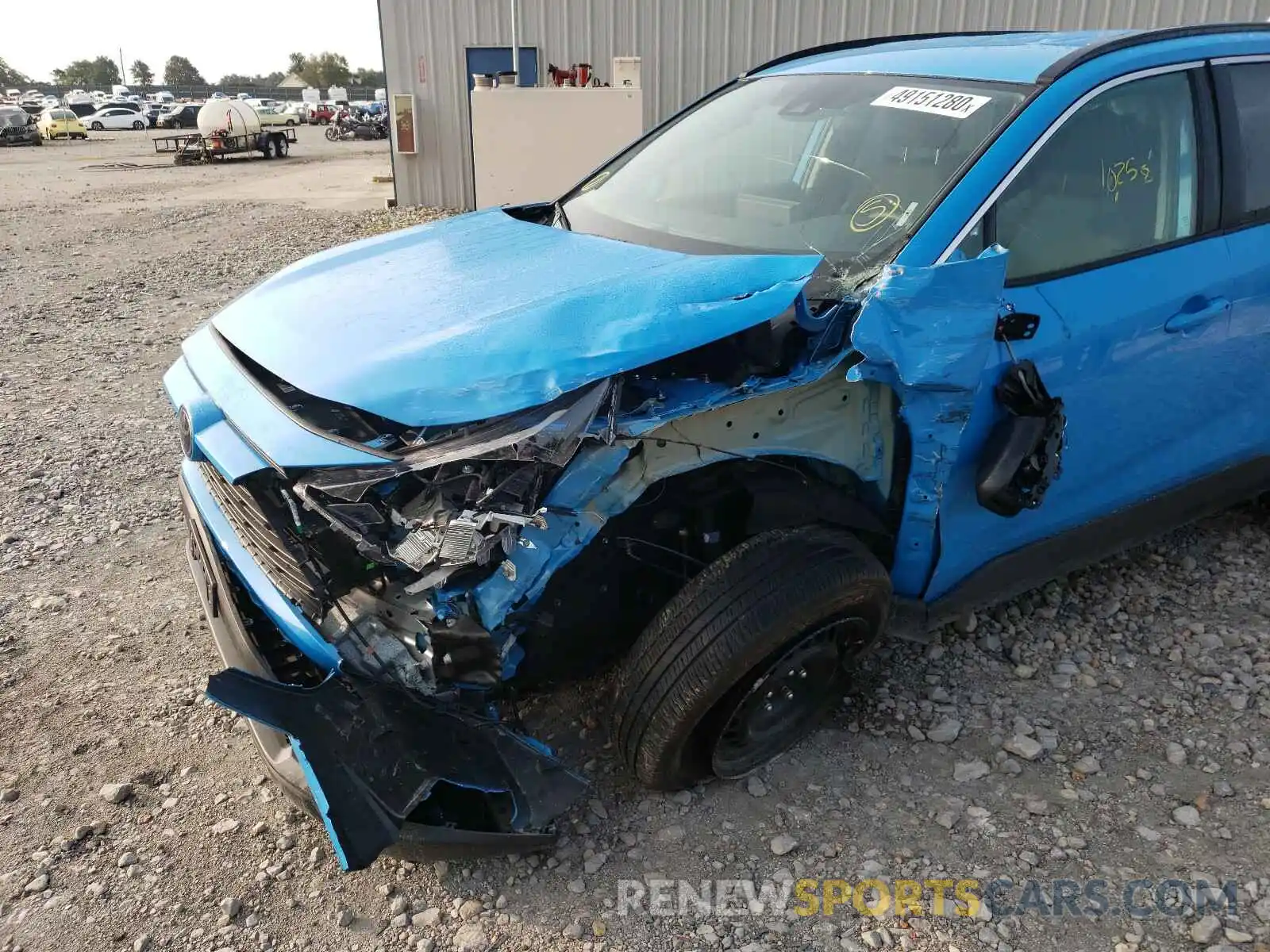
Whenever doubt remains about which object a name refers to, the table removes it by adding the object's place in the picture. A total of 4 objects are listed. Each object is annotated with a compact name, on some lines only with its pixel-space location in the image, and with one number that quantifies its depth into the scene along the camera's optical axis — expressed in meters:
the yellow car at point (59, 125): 36.16
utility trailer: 26.64
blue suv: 2.06
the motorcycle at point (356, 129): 39.62
